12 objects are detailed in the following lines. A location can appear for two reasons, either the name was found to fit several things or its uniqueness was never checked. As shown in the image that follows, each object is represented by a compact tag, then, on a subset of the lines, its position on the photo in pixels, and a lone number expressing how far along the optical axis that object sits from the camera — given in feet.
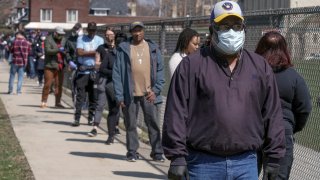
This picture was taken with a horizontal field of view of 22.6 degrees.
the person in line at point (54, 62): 59.88
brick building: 287.89
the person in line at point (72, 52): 50.63
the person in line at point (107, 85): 39.42
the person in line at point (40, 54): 81.28
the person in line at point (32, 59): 90.84
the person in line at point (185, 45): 30.27
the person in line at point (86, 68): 47.29
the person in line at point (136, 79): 34.27
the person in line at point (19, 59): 73.00
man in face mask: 17.02
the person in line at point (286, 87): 21.22
